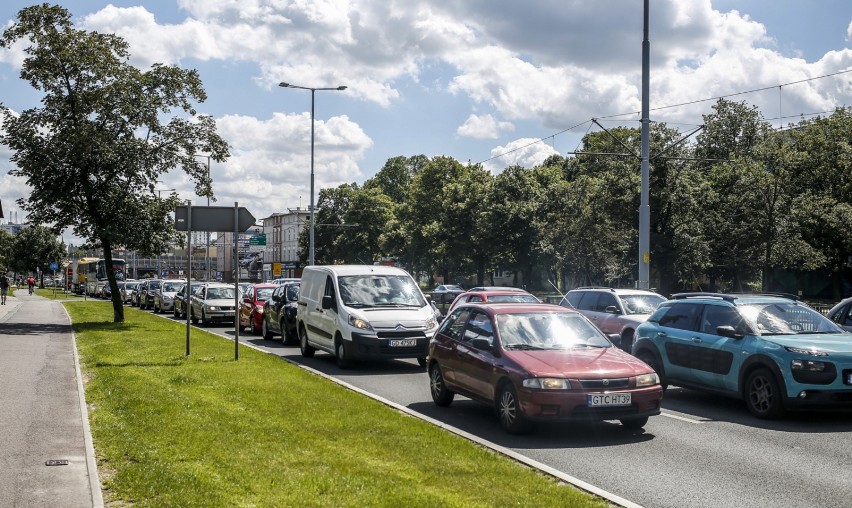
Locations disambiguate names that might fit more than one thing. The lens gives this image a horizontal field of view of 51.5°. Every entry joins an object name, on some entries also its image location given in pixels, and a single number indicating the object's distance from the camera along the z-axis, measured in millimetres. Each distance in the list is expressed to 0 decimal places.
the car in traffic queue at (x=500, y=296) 22156
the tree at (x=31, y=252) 118188
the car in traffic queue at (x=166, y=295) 43031
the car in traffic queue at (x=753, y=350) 10359
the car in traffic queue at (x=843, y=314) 13562
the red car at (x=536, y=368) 9148
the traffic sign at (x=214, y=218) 16172
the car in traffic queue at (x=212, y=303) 31906
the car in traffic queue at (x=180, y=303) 36188
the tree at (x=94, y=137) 27703
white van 16172
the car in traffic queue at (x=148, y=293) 47719
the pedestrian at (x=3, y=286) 53562
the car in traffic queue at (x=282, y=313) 22312
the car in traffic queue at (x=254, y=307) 26922
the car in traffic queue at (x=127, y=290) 58469
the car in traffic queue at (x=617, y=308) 18344
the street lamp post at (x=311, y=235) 46256
